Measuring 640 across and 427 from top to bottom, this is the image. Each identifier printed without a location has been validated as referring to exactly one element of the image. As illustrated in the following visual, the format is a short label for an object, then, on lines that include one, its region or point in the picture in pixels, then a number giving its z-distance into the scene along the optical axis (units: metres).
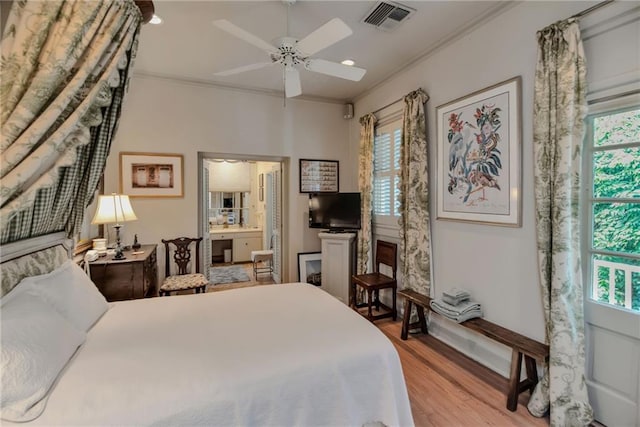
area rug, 5.34
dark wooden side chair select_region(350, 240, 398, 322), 3.51
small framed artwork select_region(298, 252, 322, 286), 4.53
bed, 1.18
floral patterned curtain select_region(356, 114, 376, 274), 4.05
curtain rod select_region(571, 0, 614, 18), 1.81
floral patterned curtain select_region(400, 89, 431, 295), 3.14
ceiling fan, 1.88
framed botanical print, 2.34
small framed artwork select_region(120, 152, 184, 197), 3.69
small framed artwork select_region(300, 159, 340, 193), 4.54
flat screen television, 4.11
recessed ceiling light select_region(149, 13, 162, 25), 2.51
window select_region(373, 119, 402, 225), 3.77
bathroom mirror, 7.30
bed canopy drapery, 1.08
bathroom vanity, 6.69
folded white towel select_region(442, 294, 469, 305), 2.62
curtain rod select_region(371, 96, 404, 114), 3.64
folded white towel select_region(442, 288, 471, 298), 2.65
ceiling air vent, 2.38
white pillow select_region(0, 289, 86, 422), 1.06
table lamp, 2.86
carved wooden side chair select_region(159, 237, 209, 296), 3.40
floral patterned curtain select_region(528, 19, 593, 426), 1.87
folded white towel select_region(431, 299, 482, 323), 2.52
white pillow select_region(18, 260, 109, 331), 1.52
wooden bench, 2.05
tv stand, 4.15
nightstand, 2.72
